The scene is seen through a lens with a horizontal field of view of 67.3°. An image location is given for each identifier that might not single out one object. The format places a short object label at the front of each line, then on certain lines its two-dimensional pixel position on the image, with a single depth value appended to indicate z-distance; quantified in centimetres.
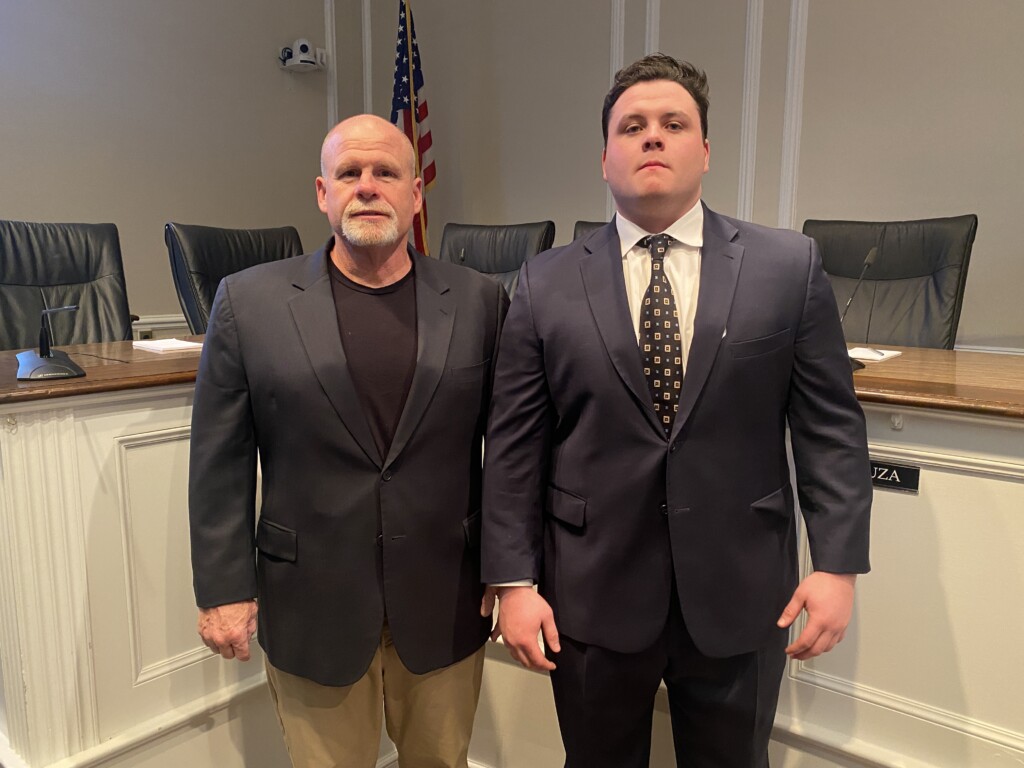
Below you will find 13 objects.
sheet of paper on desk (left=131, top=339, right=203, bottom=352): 199
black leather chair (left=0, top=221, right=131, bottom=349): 266
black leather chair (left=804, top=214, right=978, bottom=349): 252
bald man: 117
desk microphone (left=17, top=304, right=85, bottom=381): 145
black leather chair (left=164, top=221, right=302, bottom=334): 284
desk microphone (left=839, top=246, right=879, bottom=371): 161
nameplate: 137
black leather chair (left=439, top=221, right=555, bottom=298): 317
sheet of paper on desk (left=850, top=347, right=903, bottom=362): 184
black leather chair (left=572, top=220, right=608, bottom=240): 321
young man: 102
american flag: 467
